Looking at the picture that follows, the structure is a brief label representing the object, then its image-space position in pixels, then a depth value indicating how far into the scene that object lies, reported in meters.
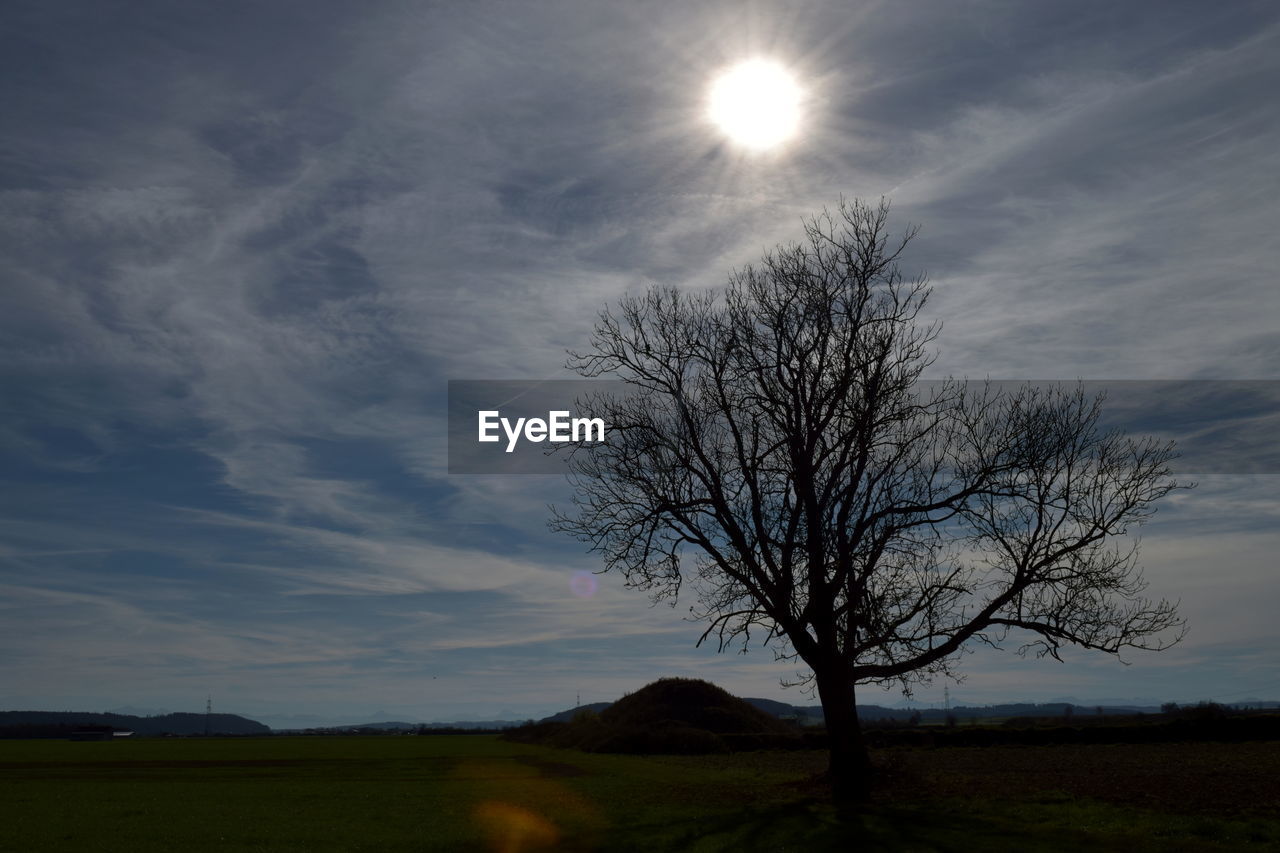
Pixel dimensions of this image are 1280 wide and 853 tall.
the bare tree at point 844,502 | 26.30
